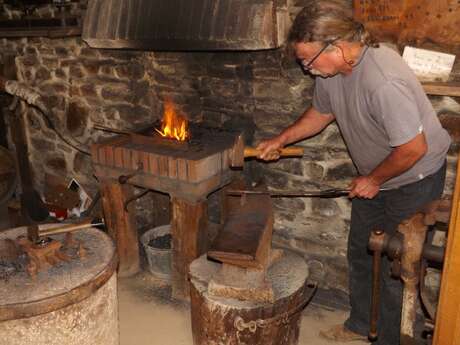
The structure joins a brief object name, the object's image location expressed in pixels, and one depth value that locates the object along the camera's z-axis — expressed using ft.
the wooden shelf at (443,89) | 9.74
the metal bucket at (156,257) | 13.92
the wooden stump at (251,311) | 9.52
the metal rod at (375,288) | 7.00
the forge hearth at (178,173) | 11.65
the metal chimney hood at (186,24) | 11.31
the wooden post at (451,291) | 4.95
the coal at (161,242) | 14.17
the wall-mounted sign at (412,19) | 9.60
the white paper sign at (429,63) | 9.99
